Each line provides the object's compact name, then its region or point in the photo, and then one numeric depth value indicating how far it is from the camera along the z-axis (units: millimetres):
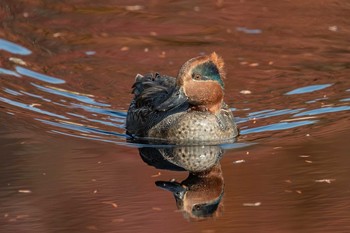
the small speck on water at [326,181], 10695
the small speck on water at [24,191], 10617
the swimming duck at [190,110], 12508
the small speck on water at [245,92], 15011
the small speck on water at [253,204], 10039
